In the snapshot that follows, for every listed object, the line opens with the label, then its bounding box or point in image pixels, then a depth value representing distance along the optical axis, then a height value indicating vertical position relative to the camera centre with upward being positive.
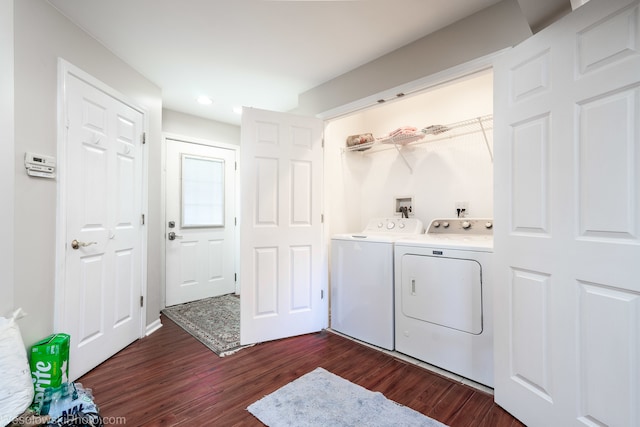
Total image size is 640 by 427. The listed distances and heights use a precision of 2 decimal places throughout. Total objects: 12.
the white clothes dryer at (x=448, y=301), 1.78 -0.62
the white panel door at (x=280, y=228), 2.42 -0.13
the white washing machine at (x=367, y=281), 2.28 -0.60
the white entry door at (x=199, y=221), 3.45 -0.10
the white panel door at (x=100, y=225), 1.82 -0.09
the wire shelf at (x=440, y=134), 2.32 +0.77
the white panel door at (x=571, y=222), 1.08 -0.03
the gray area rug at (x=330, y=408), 1.45 -1.13
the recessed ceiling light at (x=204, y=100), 3.08 +1.34
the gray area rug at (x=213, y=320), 2.42 -1.17
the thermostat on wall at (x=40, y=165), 1.56 +0.29
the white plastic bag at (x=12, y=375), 1.16 -0.74
